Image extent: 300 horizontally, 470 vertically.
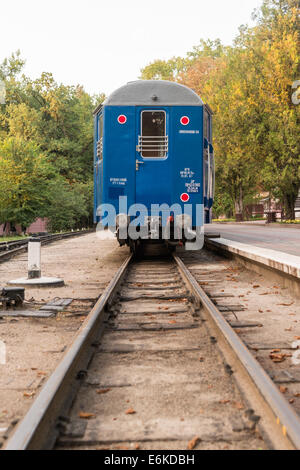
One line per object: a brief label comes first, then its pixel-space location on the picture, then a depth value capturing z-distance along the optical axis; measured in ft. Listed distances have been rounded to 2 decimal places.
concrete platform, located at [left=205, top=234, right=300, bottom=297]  27.37
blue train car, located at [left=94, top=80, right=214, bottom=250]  39.19
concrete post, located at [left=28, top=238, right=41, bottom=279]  30.89
